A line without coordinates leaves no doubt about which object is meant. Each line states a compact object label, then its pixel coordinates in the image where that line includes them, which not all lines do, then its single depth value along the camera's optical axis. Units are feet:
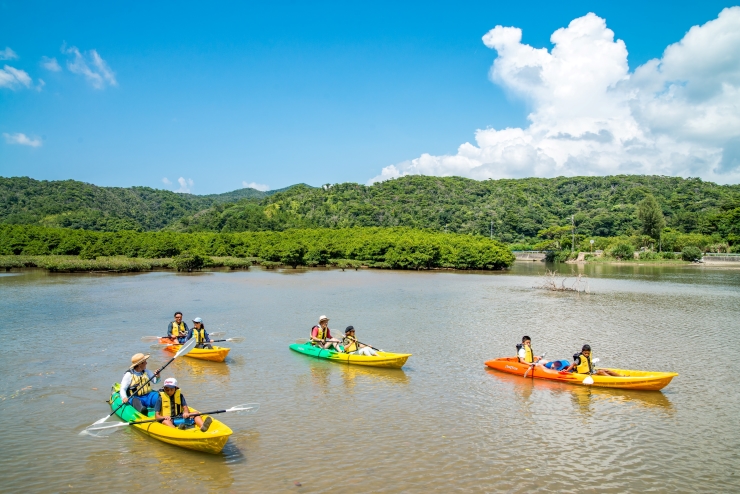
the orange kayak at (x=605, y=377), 44.32
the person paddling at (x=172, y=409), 32.53
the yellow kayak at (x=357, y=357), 51.37
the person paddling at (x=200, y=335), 55.52
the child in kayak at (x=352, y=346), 53.96
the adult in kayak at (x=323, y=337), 56.54
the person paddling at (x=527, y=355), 49.73
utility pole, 299.29
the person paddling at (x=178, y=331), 59.06
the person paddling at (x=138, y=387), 35.52
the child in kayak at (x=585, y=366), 47.06
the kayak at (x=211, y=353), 53.62
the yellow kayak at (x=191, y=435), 30.48
